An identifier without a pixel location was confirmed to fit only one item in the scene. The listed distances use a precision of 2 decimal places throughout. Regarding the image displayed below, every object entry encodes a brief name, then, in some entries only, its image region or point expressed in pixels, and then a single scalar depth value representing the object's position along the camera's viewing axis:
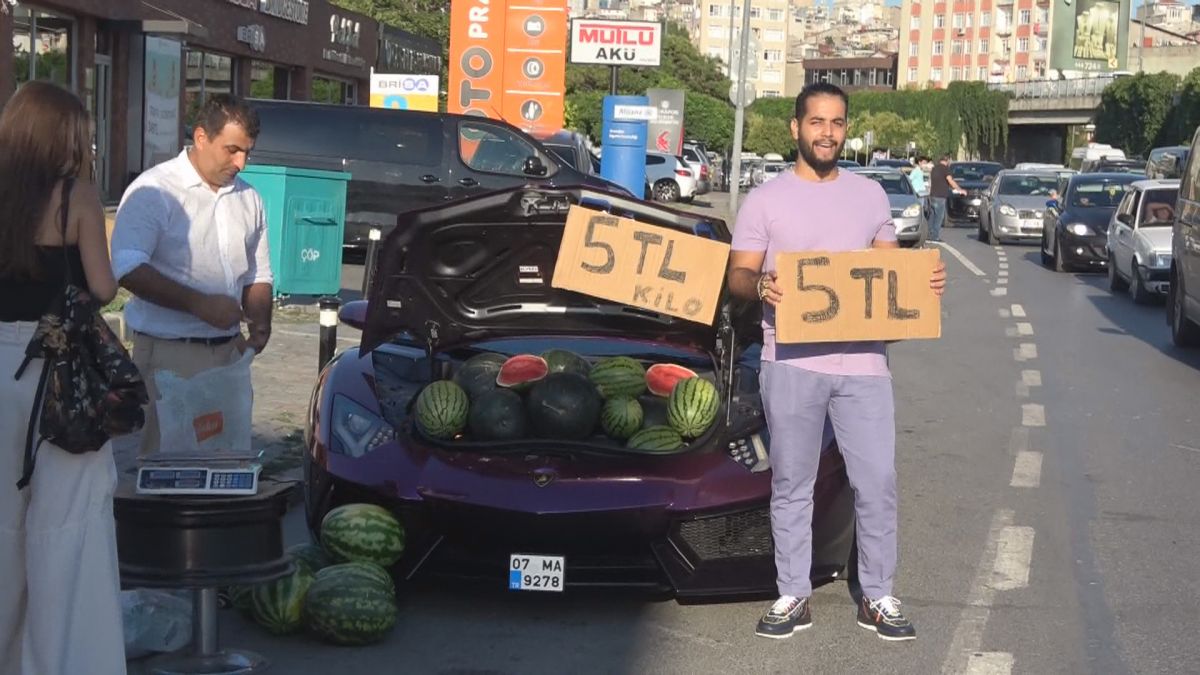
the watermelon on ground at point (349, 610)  5.87
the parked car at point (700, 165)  56.73
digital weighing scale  5.11
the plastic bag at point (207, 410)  5.96
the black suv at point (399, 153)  21.34
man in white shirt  5.78
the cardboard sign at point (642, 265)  6.71
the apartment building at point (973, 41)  152.00
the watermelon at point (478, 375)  6.76
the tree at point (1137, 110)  92.81
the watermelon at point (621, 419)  6.63
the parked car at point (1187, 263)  15.34
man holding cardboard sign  6.00
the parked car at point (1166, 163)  42.50
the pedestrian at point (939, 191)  33.59
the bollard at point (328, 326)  9.51
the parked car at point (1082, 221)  26.58
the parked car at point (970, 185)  45.16
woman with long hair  4.53
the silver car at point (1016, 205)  34.38
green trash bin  15.39
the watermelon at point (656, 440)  6.44
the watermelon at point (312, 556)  6.20
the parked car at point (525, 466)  6.13
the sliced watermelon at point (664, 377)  6.93
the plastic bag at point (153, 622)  5.68
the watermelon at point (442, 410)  6.52
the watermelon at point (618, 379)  6.89
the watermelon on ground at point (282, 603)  5.96
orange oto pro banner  33.66
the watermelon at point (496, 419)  6.52
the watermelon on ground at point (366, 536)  6.17
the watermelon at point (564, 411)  6.54
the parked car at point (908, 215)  31.72
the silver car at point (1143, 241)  20.41
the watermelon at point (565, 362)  7.03
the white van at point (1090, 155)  56.21
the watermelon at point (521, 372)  6.82
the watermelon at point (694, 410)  6.54
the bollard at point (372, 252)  8.97
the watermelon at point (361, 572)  5.98
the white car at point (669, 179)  51.16
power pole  31.08
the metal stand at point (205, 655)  5.36
